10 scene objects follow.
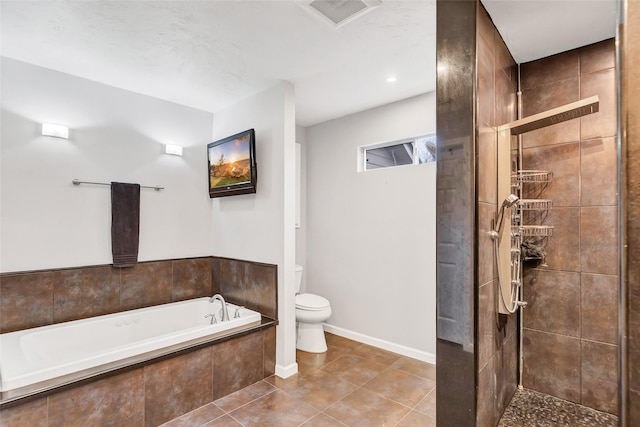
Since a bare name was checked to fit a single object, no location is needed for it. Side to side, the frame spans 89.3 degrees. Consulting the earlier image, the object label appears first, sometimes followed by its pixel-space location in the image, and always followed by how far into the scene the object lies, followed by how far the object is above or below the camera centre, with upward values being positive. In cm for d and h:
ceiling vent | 177 +118
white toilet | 323 -109
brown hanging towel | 291 -6
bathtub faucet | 294 -87
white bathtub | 183 -89
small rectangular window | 312 +66
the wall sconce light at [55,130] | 257 +70
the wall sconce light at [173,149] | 329 +69
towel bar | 274 +30
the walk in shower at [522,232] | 135 -8
